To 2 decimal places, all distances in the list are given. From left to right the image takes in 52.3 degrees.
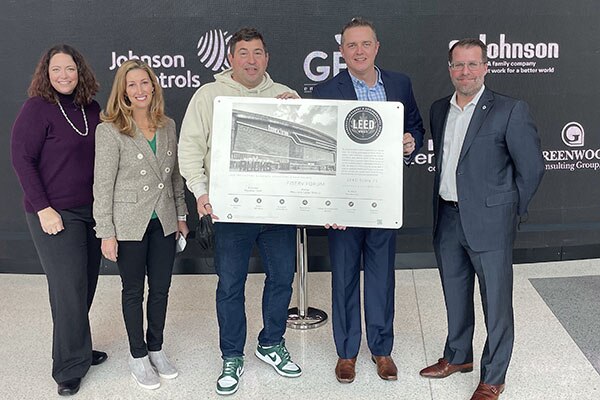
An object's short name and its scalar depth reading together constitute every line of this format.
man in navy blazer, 2.61
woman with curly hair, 2.50
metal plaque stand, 3.45
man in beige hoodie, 2.58
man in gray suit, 2.34
